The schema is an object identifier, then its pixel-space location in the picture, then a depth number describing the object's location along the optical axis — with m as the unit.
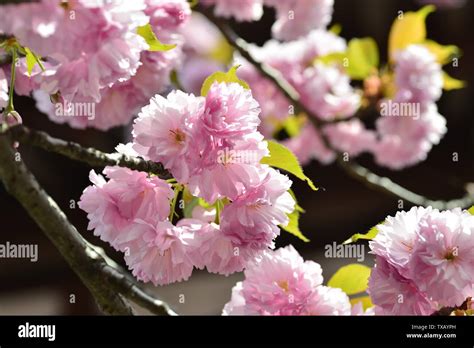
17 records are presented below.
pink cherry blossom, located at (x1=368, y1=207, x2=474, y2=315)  0.71
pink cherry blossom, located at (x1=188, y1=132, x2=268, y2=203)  0.70
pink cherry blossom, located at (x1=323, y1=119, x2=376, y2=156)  2.34
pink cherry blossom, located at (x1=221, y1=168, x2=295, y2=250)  0.71
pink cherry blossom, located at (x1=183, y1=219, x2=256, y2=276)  0.72
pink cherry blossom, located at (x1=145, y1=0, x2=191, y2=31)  0.82
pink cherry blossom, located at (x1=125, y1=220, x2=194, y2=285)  0.72
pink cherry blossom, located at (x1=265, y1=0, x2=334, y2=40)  1.20
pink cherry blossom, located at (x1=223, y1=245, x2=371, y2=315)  0.78
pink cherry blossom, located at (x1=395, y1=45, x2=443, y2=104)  1.31
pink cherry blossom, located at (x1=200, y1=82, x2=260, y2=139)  0.70
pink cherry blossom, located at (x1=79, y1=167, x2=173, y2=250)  0.72
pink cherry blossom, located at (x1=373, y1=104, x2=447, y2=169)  1.41
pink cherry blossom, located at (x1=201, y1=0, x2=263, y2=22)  1.17
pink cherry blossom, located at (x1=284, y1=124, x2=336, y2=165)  2.32
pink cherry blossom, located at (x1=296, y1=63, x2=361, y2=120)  1.48
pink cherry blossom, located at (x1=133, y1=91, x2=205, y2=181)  0.70
